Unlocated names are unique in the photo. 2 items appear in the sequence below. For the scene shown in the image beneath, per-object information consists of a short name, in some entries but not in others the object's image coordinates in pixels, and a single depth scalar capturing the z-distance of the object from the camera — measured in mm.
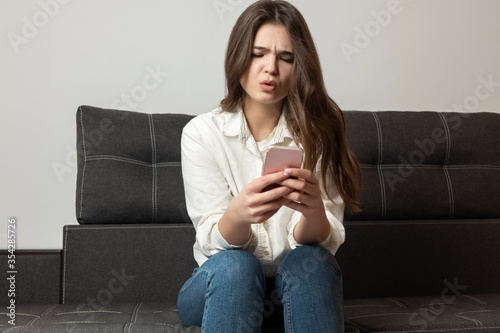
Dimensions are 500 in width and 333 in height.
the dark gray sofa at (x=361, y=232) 1755
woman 1273
